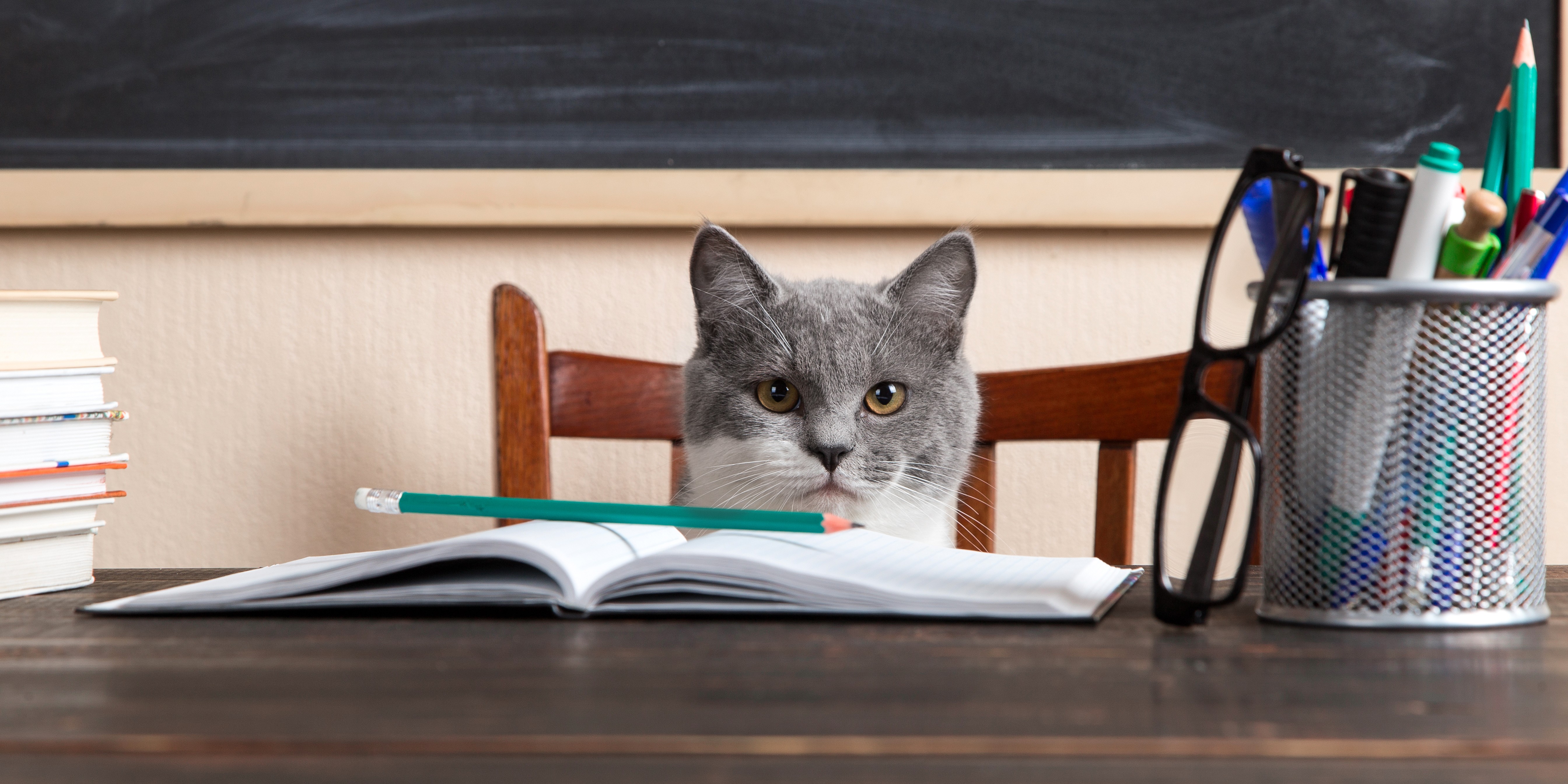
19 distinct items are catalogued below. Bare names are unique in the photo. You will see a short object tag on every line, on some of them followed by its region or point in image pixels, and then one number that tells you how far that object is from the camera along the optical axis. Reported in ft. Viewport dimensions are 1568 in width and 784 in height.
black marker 3.50
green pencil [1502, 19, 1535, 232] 3.52
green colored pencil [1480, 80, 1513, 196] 3.56
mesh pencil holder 3.51
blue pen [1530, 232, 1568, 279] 3.50
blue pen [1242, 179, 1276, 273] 3.57
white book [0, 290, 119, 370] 3.89
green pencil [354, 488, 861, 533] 3.74
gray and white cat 4.25
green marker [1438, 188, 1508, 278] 3.47
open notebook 3.62
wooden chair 4.62
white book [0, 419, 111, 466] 3.88
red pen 3.51
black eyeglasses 3.51
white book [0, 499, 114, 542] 3.87
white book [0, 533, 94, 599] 3.89
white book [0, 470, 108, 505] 3.88
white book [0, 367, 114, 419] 3.88
